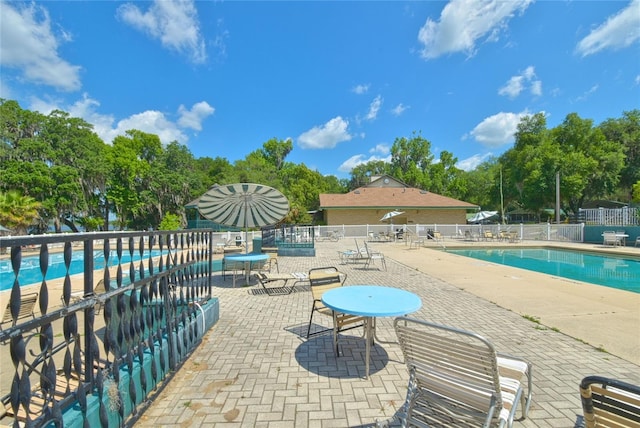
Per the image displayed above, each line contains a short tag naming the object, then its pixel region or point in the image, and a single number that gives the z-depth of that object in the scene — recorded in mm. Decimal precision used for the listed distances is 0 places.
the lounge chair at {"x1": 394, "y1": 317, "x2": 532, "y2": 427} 1728
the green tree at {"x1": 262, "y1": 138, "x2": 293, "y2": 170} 52719
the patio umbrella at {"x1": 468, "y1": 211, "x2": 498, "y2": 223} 23675
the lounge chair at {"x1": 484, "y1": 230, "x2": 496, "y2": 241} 21594
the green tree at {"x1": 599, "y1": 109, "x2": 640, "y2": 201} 31562
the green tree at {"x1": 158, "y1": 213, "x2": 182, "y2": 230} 22452
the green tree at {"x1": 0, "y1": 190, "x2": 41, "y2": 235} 17875
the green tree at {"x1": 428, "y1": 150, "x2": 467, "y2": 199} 46588
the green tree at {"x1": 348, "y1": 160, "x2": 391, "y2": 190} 56559
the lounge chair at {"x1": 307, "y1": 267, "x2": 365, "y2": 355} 3655
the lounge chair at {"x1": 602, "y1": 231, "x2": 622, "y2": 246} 16558
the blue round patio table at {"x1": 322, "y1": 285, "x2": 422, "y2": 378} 3000
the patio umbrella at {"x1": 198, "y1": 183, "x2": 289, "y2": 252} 7418
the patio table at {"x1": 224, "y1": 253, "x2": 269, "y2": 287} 7355
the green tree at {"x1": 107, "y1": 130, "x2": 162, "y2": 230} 30733
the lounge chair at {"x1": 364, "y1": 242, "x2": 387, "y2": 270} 9992
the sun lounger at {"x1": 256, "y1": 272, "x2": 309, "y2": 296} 6852
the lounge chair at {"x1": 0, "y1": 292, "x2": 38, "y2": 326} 4305
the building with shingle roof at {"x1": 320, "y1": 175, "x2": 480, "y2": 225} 28234
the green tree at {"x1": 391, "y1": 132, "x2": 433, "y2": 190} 49281
